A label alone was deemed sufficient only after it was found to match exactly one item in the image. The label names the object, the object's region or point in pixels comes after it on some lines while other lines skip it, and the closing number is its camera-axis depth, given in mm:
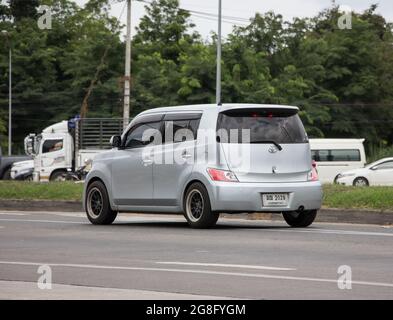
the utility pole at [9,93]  76250
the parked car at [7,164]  54156
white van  54094
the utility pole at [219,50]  48344
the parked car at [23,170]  50688
